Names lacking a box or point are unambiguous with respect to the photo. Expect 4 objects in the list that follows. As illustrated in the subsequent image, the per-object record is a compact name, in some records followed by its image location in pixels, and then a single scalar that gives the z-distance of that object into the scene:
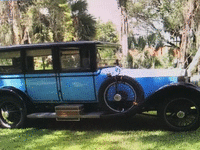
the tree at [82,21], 15.25
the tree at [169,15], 8.16
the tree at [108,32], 45.44
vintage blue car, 3.99
